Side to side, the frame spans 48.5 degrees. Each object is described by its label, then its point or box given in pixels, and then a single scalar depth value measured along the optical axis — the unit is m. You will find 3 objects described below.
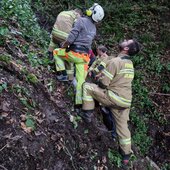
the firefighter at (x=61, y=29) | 4.57
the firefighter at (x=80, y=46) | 3.77
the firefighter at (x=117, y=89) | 3.64
